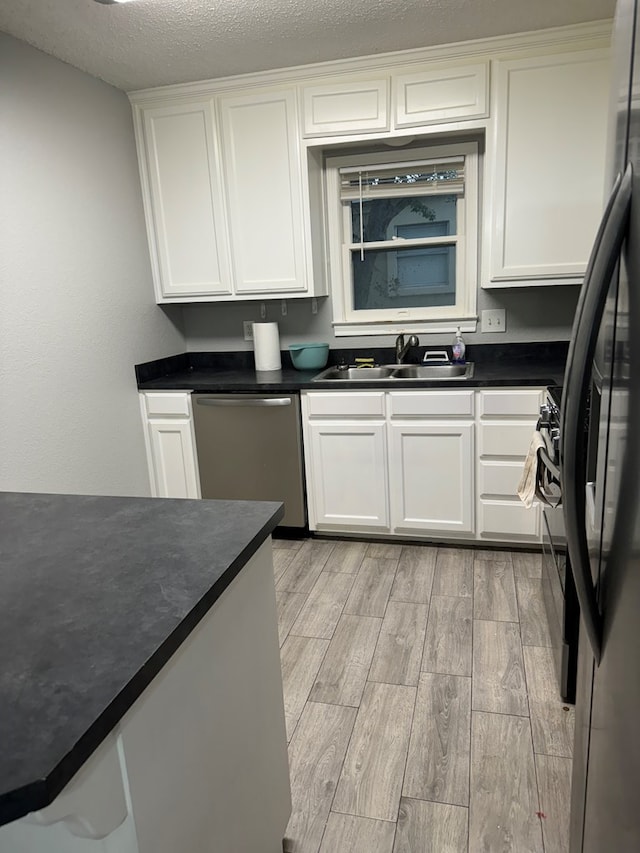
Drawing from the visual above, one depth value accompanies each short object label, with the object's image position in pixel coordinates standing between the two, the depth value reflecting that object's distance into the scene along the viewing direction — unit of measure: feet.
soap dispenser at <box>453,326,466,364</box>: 10.43
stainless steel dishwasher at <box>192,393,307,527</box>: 9.93
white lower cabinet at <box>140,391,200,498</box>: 10.47
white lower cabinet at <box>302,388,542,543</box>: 9.10
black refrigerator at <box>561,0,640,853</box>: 1.89
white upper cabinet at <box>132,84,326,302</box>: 9.77
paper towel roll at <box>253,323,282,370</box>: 10.97
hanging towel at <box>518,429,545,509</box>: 6.93
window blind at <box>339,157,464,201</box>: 10.33
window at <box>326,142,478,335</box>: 10.39
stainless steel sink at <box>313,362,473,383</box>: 10.25
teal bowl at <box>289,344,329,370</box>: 10.85
